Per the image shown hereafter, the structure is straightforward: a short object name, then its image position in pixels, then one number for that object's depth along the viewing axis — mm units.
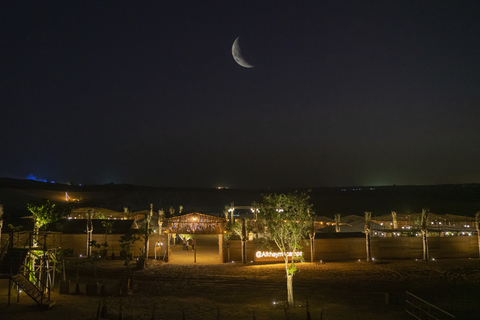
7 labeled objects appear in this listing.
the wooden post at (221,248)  29289
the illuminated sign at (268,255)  28828
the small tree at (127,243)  28836
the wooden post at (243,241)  28366
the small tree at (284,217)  17609
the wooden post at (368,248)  28656
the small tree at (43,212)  23359
